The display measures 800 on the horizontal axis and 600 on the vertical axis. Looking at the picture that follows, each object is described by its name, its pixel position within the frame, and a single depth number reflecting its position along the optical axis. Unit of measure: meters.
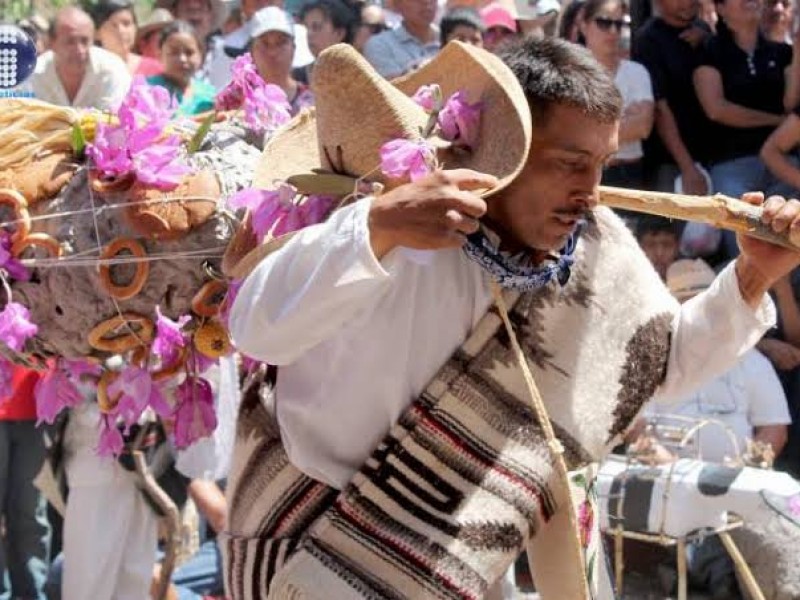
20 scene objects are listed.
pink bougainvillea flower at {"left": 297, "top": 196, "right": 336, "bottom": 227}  6.06
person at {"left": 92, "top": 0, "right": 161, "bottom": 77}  16.64
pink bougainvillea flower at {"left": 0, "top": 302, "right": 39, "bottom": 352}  6.94
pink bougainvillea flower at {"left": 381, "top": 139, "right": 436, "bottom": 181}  5.72
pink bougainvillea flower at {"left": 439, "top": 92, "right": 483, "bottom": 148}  5.93
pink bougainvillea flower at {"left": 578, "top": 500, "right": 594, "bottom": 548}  6.43
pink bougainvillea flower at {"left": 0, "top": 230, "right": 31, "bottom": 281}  7.02
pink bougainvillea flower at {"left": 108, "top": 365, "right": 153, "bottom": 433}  7.37
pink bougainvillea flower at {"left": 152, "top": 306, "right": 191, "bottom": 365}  7.09
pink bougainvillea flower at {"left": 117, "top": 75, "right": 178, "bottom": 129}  7.14
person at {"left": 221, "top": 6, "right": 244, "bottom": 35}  18.37
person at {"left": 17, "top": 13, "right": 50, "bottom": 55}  16.53
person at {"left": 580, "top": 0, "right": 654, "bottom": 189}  15.19
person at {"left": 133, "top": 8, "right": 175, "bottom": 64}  17.36
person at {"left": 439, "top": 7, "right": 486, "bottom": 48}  15.71
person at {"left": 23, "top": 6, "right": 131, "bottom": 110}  14.35
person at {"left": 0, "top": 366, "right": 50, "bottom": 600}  12.52
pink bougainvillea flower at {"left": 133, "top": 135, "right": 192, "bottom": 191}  6.98
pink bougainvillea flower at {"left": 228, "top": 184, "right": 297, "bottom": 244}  6.15
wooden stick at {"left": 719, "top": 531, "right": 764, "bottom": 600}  10.08
